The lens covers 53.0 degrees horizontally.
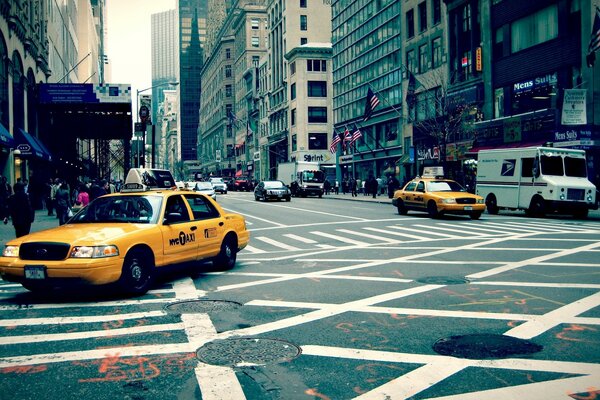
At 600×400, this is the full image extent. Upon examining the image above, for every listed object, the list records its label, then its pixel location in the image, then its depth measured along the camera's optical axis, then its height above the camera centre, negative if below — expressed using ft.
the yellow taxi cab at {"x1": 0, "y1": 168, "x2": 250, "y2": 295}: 26.96 -2.77
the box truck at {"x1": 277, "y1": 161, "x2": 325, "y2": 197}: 176.45 +1.57
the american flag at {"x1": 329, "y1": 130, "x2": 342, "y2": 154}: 183.40 +12.48
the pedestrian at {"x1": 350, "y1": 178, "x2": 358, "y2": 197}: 172.04 -1.50
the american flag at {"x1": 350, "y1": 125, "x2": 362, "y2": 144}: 169.37 +13.71
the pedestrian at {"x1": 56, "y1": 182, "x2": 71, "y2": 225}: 65.77 -1.37
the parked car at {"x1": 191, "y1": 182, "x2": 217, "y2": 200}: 158.16 -0.35
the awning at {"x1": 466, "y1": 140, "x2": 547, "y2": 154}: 111.31 +7.21
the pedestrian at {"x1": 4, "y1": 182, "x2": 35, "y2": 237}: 45.93 -1.67
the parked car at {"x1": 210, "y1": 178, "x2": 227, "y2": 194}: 219.20 -0.55
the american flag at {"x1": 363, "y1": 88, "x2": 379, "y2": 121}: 163.94 +22.21
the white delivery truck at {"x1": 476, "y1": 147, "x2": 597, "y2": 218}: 76.84 +0.07
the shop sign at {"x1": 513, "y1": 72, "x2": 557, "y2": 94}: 110.22 +18.88
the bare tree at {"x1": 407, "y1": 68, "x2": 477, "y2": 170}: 134.41 +16.24
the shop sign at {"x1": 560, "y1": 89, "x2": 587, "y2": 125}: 93.35 +11.47
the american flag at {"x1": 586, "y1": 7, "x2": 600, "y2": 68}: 91.54 +22.01
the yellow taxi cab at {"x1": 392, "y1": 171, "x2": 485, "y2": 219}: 76.02 -2.12
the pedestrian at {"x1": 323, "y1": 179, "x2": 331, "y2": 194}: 198.91 -0.64
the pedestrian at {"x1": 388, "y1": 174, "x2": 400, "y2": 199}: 147.95 -0.68
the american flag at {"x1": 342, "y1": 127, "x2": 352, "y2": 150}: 173.88 +13.57
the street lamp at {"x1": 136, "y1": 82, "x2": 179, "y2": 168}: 132.56 +16.29
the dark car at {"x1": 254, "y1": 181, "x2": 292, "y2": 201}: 141.69 -1.48
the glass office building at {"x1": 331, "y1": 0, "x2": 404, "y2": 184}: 183.83 +36.41
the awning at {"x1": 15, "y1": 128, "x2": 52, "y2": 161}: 97.35 +7.16
